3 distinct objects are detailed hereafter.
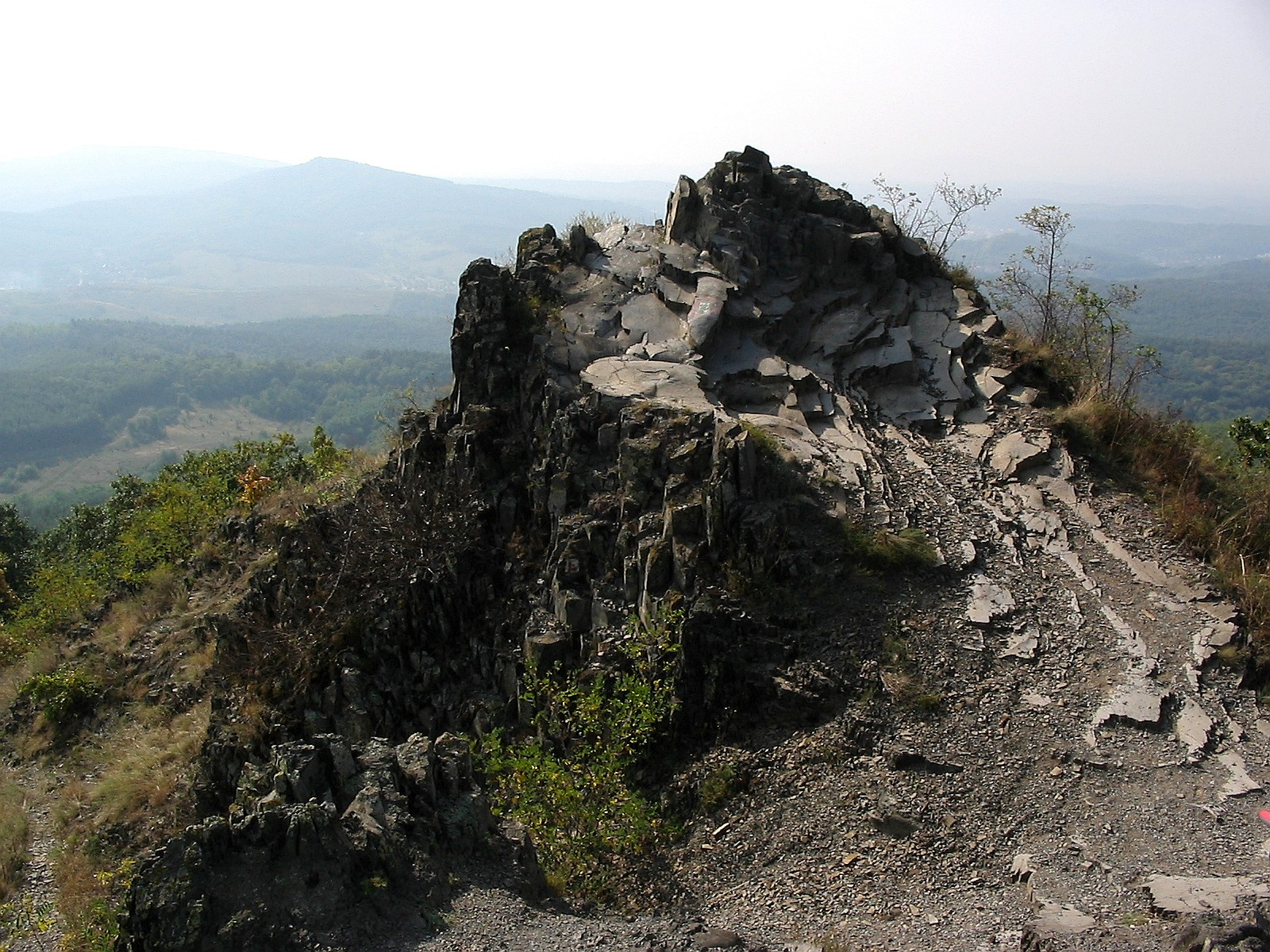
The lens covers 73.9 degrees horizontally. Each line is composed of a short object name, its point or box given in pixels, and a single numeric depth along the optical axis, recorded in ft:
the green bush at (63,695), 54.13
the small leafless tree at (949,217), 73.26
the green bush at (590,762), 28.09
